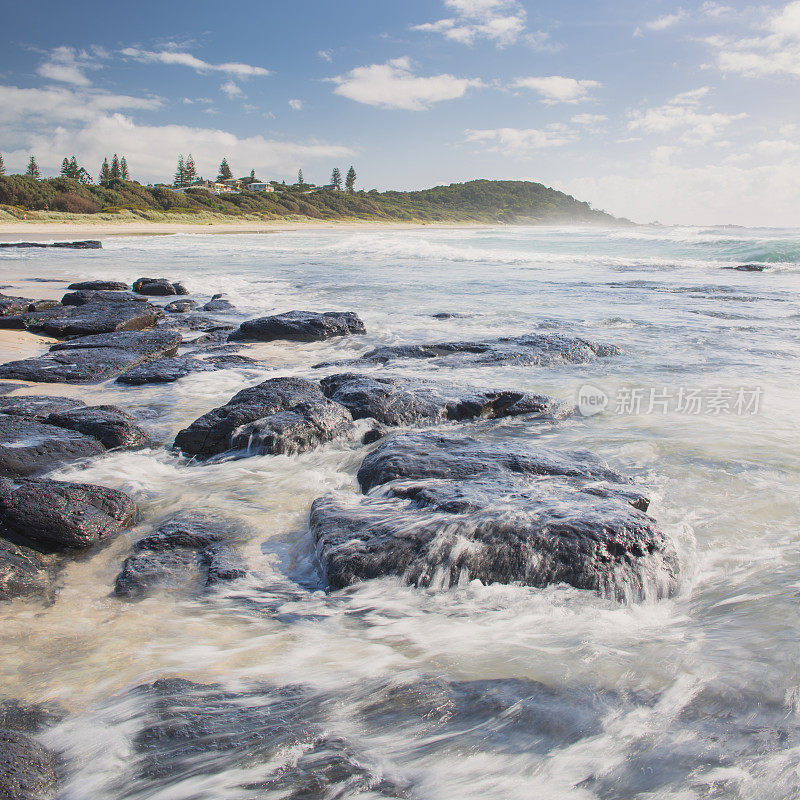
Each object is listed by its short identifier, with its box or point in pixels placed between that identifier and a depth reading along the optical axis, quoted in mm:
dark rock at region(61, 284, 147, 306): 10148
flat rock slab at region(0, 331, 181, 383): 5770
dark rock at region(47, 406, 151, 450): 4051
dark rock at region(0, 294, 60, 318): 8758
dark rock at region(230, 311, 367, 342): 7973
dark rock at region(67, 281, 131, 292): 11873
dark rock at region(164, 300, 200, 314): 10441
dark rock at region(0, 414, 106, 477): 3525
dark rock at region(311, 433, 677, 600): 2477
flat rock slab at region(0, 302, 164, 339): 7977
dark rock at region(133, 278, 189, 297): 12359
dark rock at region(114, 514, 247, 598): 2521
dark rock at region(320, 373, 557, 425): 4531
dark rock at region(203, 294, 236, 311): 10671
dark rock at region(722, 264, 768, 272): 19406
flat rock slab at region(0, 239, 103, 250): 24500
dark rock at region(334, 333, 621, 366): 6699
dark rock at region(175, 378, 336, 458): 4062
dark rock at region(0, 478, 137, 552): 2703
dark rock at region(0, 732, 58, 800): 1522
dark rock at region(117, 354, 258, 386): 5785
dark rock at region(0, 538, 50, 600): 2404
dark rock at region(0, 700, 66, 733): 1753
